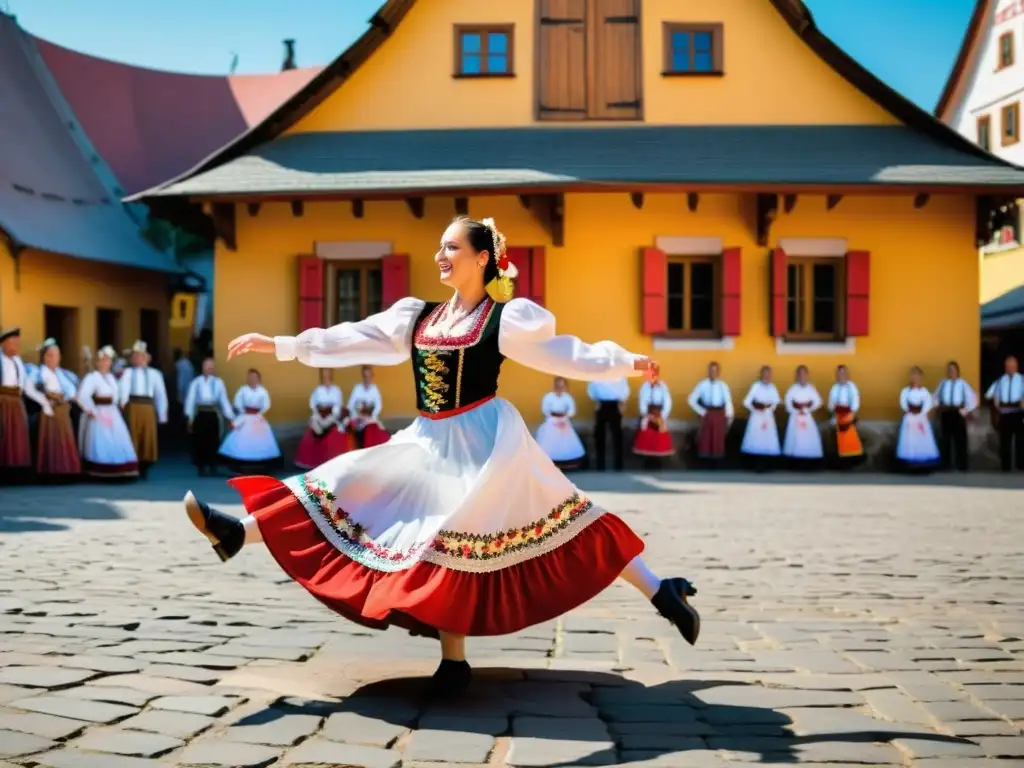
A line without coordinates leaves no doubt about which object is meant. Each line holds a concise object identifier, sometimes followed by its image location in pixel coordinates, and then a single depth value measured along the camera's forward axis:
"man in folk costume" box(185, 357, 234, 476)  16.41
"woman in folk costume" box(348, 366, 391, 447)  16.44
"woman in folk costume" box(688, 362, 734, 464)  16.53
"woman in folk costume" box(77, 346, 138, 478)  14.84
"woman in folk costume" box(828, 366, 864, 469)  16.52
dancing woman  3.88
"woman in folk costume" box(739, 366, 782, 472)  16.44
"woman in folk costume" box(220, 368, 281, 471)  16.44
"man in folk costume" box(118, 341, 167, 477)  15.63
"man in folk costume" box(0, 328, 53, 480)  14.14
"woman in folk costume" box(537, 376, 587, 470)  16.39
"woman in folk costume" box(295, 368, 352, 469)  16.31
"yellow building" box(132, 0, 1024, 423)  16.91
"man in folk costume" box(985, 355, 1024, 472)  17.11
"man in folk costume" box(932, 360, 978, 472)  16.66
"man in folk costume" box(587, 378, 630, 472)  16.55
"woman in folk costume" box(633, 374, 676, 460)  16.41
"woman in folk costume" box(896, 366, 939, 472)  16.61
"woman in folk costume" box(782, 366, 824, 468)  16.52
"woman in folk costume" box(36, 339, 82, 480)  14.52
